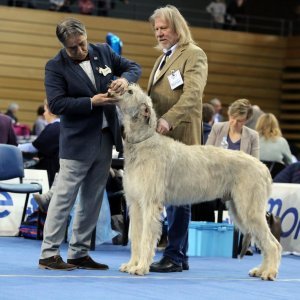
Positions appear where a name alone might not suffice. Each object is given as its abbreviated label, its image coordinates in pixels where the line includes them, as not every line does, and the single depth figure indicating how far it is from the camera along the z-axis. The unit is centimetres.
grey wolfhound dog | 853
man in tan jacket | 887
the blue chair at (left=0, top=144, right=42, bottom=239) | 1288
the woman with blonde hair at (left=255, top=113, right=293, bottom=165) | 1569
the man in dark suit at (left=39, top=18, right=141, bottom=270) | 851
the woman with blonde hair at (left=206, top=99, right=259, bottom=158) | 1255
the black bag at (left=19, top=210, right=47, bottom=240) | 1279
